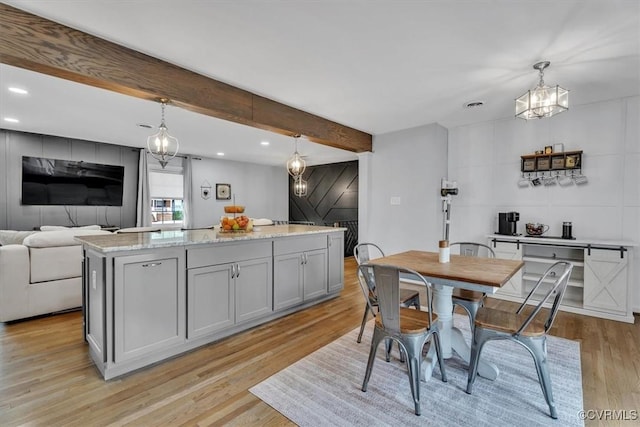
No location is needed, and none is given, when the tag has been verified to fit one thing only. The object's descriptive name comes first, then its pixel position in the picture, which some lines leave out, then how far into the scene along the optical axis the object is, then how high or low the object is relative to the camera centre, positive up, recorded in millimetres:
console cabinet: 3321 -725
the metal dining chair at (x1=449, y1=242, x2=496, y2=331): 2399 -728
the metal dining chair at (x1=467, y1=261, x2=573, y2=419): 1842 -787
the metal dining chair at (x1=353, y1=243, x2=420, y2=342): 2421 -753
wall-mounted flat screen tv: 5312 +456
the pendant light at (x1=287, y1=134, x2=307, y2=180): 4387 +652
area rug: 1791 -1239
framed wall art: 7922 +438
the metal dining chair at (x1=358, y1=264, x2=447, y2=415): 1844 -760
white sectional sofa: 3244 -767
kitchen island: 2199 -717
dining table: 1962 -454
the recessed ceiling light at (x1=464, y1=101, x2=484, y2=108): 3685 +1327
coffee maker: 4173 -162
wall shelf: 3771 +654
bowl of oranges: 3494 -199
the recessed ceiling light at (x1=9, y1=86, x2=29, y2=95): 3168 +1244
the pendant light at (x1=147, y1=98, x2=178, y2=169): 2992 +646
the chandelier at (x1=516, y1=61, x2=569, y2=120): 2568 +966
